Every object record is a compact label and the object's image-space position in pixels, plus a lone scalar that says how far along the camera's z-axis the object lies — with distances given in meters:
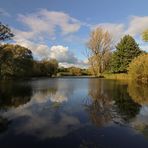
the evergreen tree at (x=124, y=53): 35.69
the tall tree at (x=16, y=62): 30.03
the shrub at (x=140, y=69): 25.34
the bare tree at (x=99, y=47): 40.37
